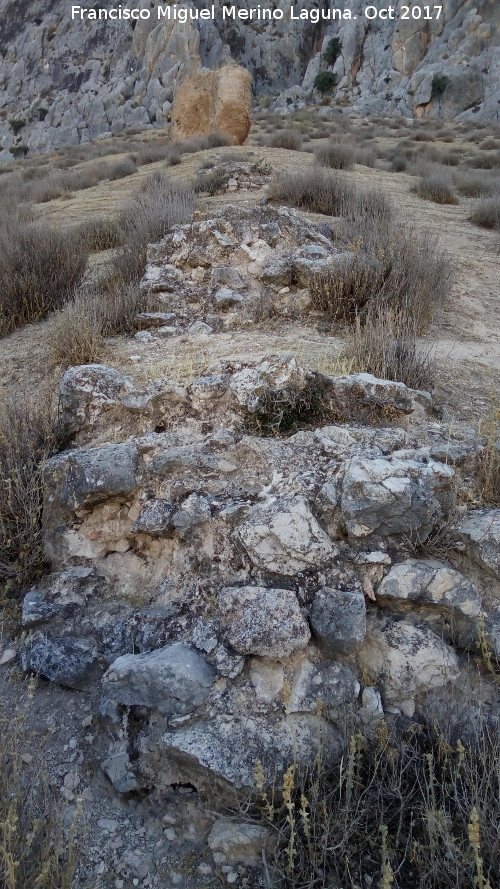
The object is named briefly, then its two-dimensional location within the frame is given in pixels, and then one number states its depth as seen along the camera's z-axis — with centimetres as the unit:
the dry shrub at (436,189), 1025
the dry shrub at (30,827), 142
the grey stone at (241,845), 175
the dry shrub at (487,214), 854
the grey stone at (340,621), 215
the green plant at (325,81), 3800
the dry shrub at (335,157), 1215
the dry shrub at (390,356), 378
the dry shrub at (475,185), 1069
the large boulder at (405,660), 209
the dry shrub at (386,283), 498
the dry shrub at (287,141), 1474
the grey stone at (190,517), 261
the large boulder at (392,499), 245
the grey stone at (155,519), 266
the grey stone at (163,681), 206
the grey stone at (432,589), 225
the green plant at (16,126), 4144
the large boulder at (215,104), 1347
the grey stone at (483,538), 234
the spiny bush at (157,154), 1326
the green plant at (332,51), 3922
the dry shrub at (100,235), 751
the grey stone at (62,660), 229
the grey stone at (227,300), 536
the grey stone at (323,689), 202
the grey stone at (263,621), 214
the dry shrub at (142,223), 605
